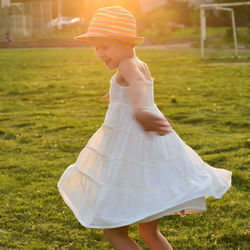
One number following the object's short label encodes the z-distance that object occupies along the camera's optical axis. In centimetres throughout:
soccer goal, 2065
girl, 261
